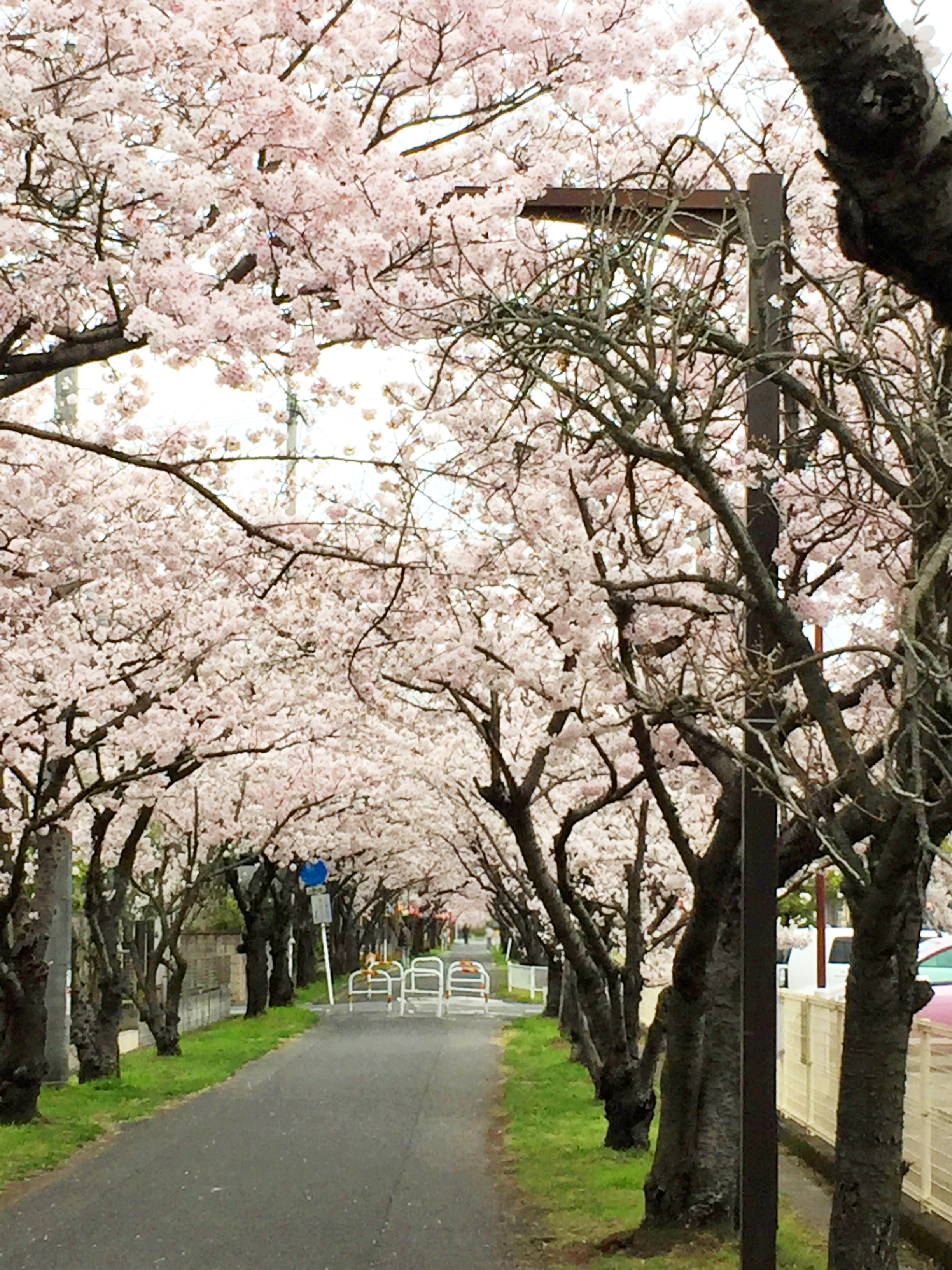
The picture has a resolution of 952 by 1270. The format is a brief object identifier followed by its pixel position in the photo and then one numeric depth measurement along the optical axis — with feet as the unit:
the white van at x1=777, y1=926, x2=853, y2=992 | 85.87
